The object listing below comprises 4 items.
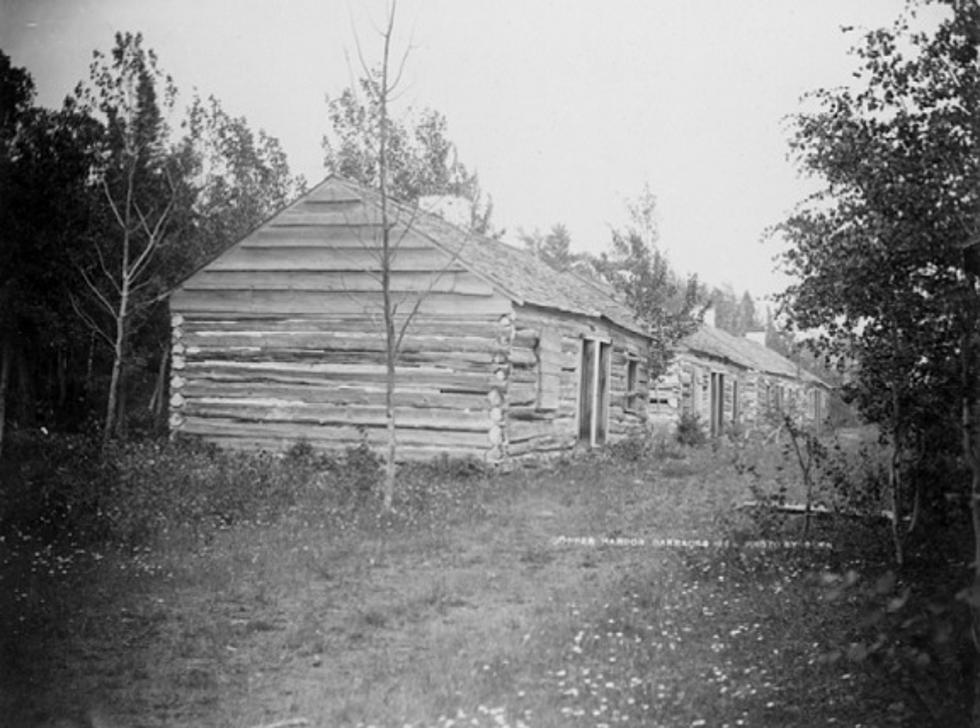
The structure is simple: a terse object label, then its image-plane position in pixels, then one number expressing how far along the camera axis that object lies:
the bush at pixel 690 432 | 23.69
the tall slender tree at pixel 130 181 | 12.20
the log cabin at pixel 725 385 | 27.56
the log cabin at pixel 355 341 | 15.06
